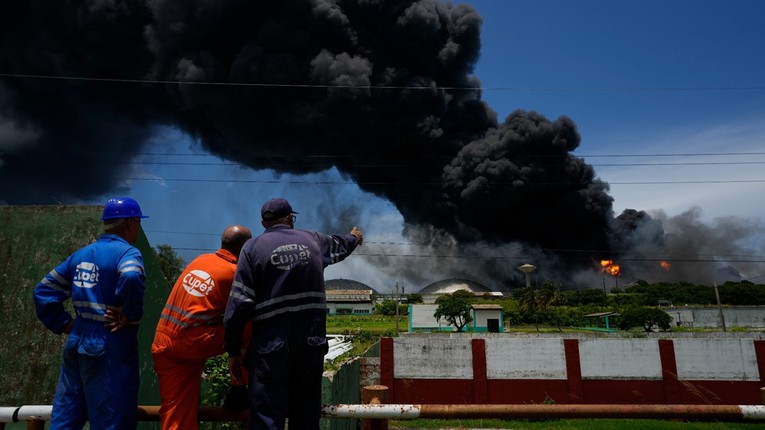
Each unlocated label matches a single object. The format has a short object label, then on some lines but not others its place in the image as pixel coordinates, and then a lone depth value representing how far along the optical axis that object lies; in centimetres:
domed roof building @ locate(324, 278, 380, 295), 12038
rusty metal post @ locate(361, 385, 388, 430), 244
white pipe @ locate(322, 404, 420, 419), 229
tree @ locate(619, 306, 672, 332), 3696
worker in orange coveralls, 230
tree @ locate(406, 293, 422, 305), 7816
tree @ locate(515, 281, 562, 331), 4759
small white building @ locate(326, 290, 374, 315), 7750
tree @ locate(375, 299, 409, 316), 6566
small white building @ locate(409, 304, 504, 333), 4103
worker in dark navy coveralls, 218
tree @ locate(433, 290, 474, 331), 4428
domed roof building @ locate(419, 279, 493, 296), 8900
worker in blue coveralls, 227
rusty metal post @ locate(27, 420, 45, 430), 232
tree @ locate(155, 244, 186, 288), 2446
